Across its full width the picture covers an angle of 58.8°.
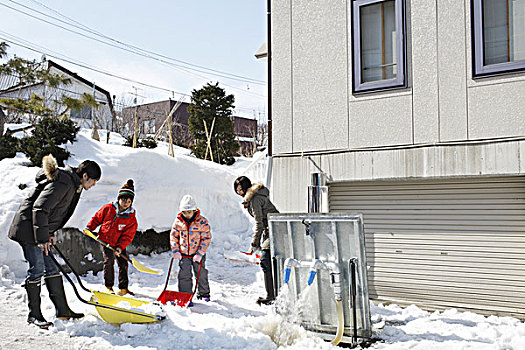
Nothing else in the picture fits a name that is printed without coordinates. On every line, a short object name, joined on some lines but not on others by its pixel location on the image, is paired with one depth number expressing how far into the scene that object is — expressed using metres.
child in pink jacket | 6.41
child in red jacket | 6.79
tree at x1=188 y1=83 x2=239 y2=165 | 20.00
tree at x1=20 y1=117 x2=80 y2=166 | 9.49
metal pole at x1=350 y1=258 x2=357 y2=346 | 4.68
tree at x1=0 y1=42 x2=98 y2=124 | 13.00
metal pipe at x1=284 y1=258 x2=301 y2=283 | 5.08
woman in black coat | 5.00
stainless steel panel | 4.71
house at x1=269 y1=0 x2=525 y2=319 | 6.41
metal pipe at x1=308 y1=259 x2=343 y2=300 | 4.72
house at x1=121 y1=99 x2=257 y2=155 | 30.19
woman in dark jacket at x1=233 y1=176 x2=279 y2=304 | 6.62
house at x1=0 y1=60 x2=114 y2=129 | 21.65
